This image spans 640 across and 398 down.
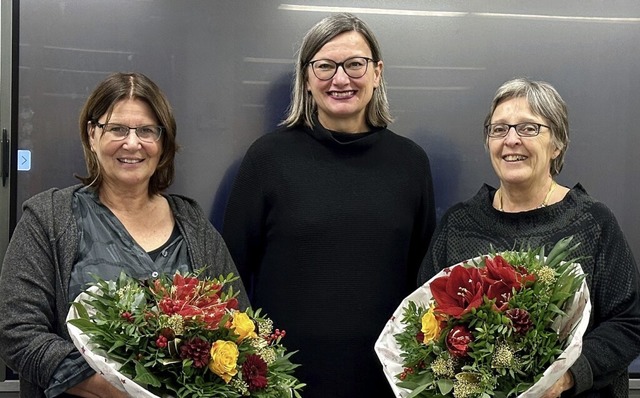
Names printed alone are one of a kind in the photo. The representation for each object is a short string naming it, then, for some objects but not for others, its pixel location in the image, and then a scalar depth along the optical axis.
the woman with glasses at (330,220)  2.29
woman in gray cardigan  1.76
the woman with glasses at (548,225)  1.92
